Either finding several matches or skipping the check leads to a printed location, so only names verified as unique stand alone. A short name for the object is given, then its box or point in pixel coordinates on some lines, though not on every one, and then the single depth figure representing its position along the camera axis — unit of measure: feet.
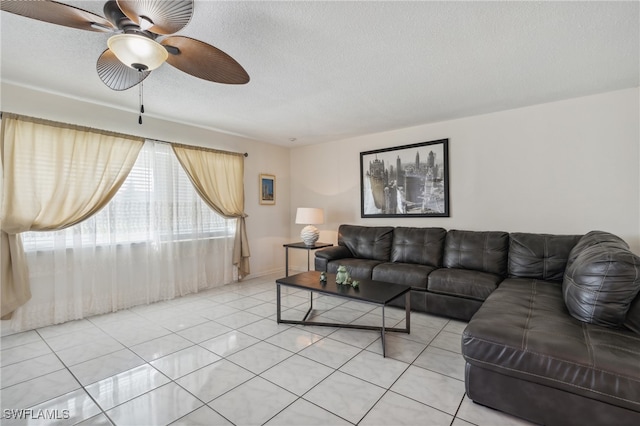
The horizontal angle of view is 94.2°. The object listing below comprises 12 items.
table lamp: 15.05
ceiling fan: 4.44
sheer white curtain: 9.90
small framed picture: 17.06
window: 10.52
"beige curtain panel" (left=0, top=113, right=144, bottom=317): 8.98
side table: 14.74
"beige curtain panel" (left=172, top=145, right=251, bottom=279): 13.58
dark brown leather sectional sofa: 4.72
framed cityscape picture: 13.24
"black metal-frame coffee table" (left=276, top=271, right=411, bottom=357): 8.16
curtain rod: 9.15
